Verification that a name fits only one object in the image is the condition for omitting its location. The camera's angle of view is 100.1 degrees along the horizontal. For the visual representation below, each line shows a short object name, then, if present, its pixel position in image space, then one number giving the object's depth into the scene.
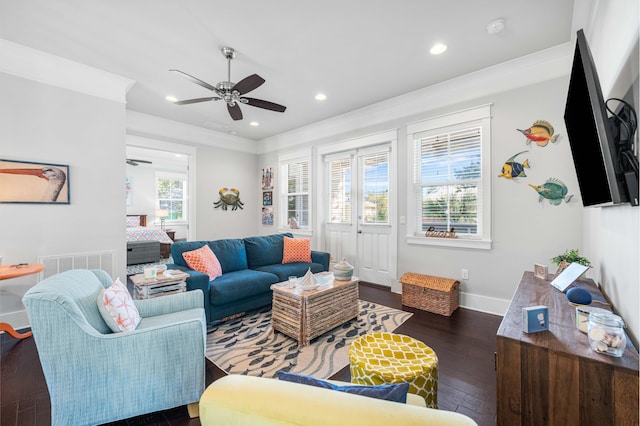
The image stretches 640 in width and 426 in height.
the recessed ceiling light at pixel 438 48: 2.71
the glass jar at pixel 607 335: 0.99
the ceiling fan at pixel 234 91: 2.64
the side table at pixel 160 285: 2.41
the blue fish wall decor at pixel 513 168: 3.00
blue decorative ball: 1.48
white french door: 4.28
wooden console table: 0.93
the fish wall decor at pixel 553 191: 2.79
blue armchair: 1.32
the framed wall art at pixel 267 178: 6.09
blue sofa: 2.82
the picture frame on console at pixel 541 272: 2.19
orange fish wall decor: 2.84
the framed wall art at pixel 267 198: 6.09
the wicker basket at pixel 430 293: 3.14
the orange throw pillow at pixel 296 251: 4.04
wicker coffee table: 2.46
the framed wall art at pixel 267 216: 6.10
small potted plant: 2.08
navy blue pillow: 0.73
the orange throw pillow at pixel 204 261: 3.02
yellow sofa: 0.59
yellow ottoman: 1.34
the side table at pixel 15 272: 2.38
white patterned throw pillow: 1.58
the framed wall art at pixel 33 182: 2.77
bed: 6.15
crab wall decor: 5.69
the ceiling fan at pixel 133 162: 7.08
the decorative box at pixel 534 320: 1.18
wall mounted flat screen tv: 1.14
